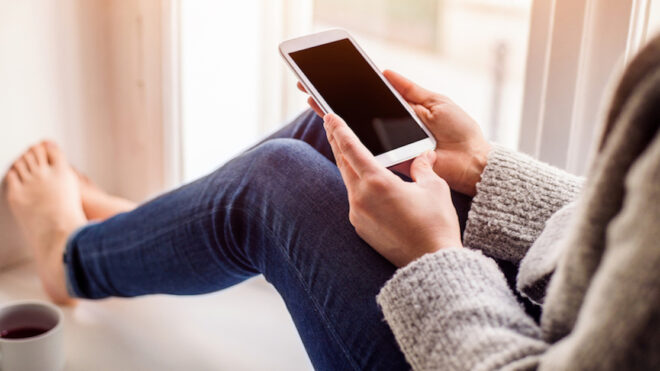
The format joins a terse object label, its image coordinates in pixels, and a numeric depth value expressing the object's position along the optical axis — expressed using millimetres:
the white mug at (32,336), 758
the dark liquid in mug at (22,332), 796
